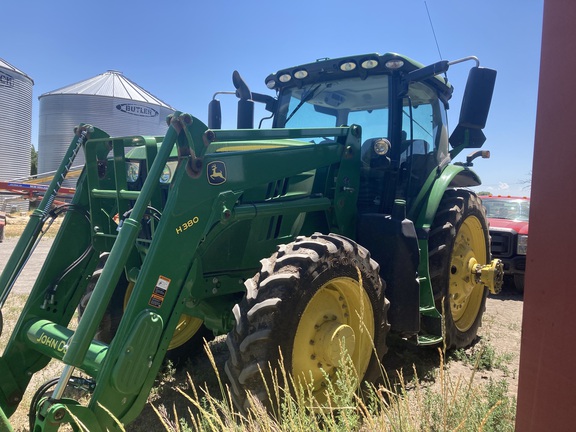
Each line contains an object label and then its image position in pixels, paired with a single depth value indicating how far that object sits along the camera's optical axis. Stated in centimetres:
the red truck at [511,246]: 784
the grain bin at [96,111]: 2556
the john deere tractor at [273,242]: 252
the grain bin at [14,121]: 2277
